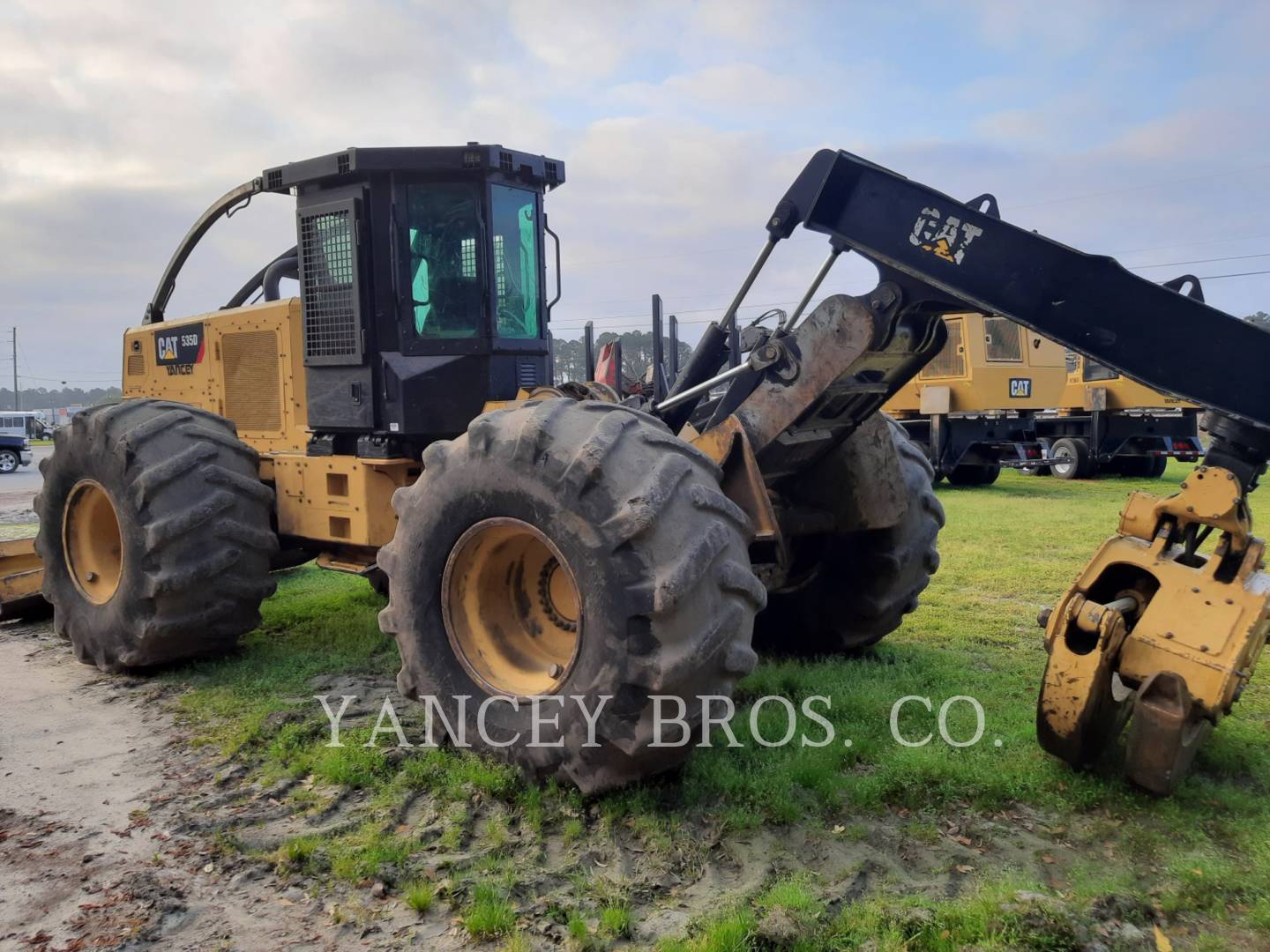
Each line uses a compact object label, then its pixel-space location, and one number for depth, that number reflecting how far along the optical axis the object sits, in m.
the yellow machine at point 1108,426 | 17.56
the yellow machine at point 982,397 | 17.36
